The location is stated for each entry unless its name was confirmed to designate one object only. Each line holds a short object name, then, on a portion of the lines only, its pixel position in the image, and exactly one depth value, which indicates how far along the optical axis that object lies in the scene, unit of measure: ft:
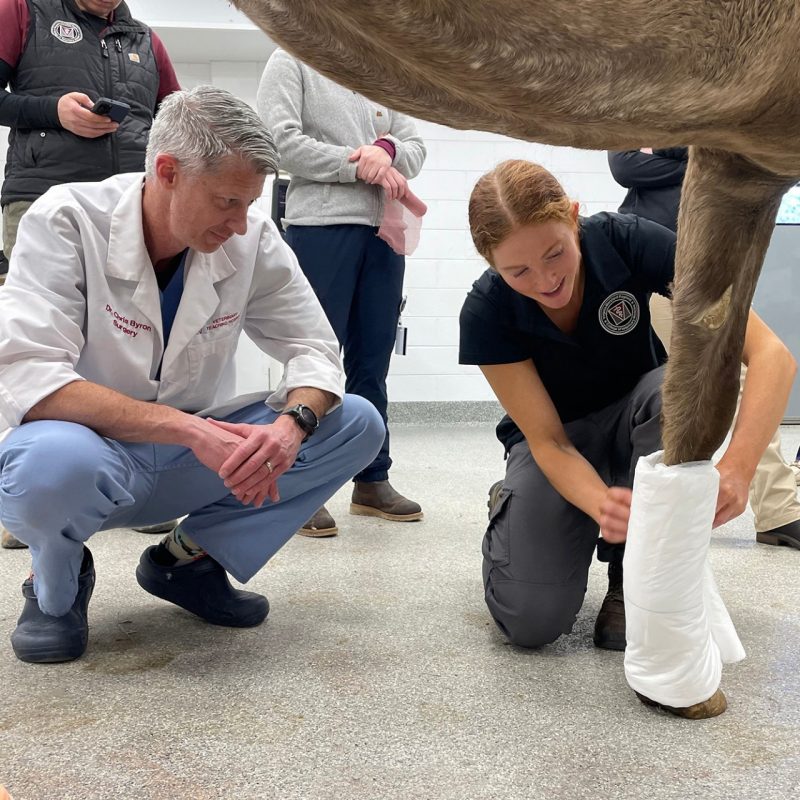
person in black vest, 6.49
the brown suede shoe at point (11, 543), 7.09
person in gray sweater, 7.48
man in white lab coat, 4.58
